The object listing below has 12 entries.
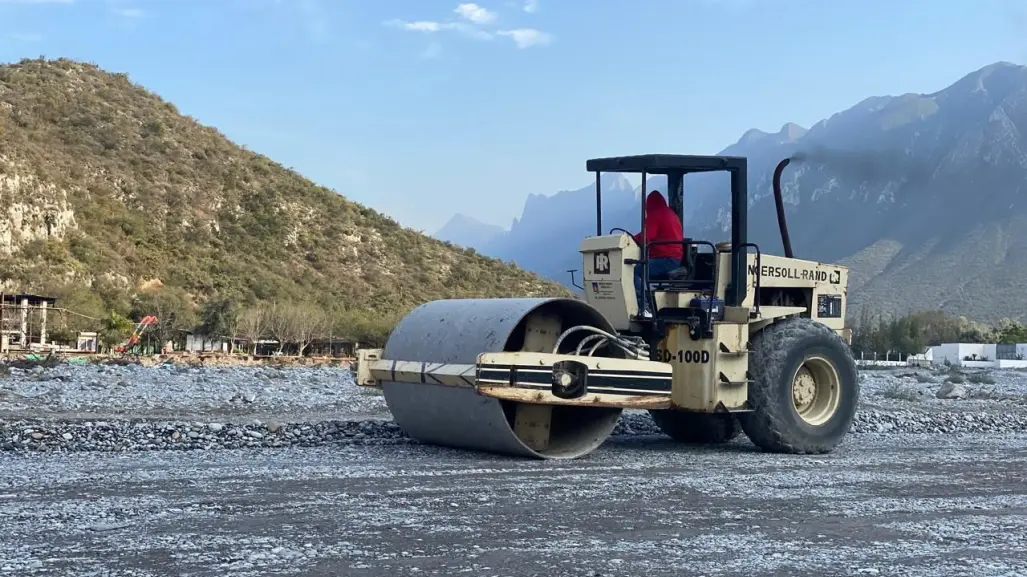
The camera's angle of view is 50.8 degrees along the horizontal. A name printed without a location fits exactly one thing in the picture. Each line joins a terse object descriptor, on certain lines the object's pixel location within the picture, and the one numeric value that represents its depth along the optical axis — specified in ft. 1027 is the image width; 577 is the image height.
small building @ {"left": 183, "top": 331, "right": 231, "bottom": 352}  162.30
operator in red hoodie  34.86
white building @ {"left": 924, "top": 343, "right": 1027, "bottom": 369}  222.69
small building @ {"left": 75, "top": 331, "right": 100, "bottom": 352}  146.30
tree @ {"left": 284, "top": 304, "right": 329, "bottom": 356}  169.17
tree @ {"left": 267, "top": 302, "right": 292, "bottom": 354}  168.96
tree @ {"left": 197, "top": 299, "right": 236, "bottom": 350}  165.58
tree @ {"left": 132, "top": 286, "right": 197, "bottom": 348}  157.07
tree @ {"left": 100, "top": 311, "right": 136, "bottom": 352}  150.82
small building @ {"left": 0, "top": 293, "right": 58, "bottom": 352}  140.77
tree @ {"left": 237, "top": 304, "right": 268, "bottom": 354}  166.50
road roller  30.86
